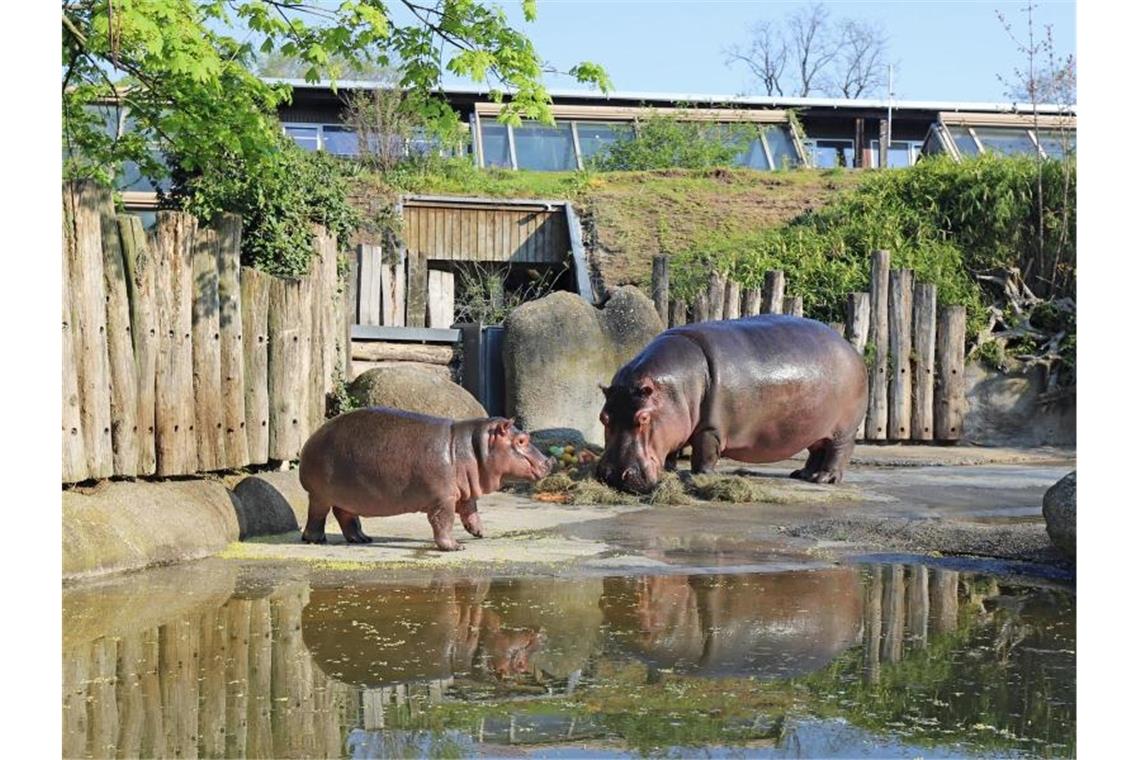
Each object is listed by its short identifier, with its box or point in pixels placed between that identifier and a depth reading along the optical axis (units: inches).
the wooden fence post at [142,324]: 299.0
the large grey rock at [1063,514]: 275.9
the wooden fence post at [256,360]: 335.6
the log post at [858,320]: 581.3
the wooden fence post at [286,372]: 345.4
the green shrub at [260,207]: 457.7
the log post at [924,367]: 587.2
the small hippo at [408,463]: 295.6
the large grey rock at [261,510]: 314.2
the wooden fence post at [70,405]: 276.5
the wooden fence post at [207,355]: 319.0
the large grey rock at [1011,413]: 607.8
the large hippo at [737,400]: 391.2
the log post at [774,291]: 579.8
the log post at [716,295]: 569.0
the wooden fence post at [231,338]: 325.7
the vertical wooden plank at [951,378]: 589.3
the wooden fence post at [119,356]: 293.4
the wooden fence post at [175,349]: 306.7
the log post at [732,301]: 572.1
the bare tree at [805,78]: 1878.7
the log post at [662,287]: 573.3
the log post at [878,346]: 580.1
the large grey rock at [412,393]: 445.7
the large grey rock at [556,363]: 492.4
